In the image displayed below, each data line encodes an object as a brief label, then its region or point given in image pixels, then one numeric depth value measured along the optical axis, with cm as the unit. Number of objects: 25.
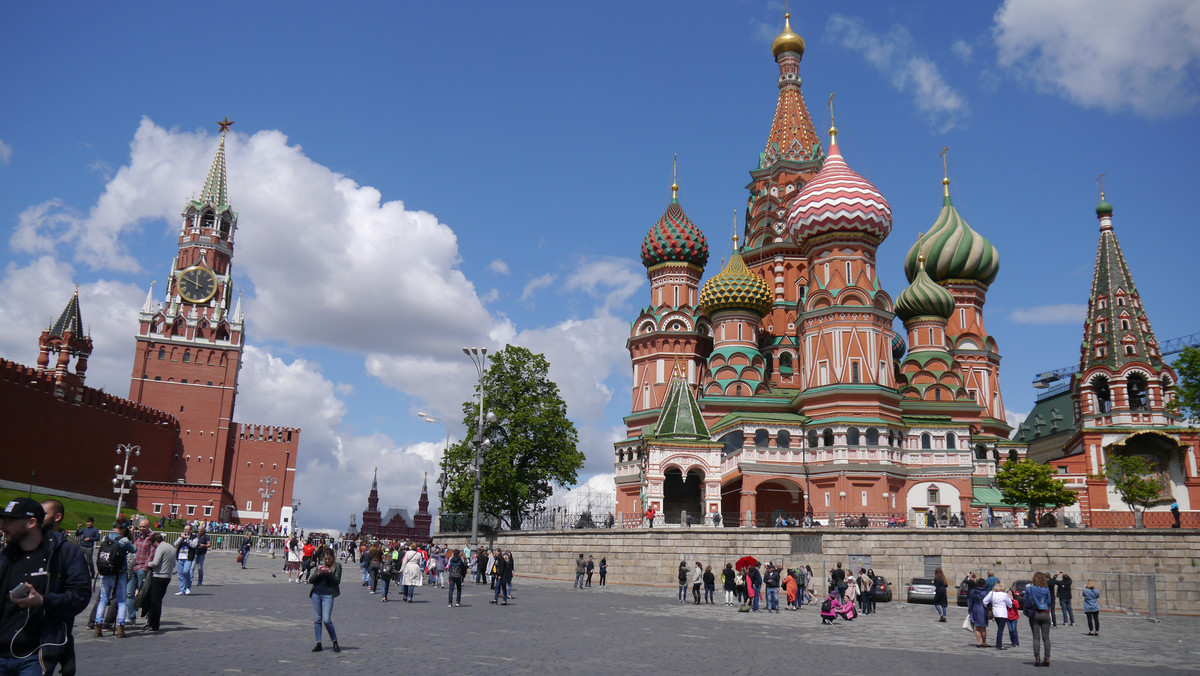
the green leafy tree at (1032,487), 3628
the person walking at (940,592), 2084
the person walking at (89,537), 1419
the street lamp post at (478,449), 2727
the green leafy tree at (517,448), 3938
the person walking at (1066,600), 2110
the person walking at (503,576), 1977
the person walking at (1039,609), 1295
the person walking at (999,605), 1496
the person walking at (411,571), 1991
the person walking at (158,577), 1218
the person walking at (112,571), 1141
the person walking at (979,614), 1530
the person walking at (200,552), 1978
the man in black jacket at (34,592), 520
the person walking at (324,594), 1111
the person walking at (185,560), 1788
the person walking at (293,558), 2605
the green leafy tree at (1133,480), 3794
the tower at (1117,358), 4322
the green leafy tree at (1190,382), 2784
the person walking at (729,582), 2427
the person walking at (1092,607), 1817
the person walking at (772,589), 2291
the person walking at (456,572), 1912
